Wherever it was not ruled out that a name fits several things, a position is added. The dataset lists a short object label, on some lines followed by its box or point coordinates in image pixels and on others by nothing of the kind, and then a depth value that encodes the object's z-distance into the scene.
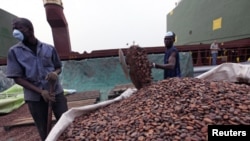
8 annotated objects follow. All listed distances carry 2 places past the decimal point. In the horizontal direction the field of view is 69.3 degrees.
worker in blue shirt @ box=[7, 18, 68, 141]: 1.33
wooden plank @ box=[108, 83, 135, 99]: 3.04
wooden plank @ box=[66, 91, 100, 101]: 3.20
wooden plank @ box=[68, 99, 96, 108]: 2.79
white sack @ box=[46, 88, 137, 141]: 1.19
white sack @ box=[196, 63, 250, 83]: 2.14
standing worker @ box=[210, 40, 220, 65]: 4.89
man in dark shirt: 1.99
